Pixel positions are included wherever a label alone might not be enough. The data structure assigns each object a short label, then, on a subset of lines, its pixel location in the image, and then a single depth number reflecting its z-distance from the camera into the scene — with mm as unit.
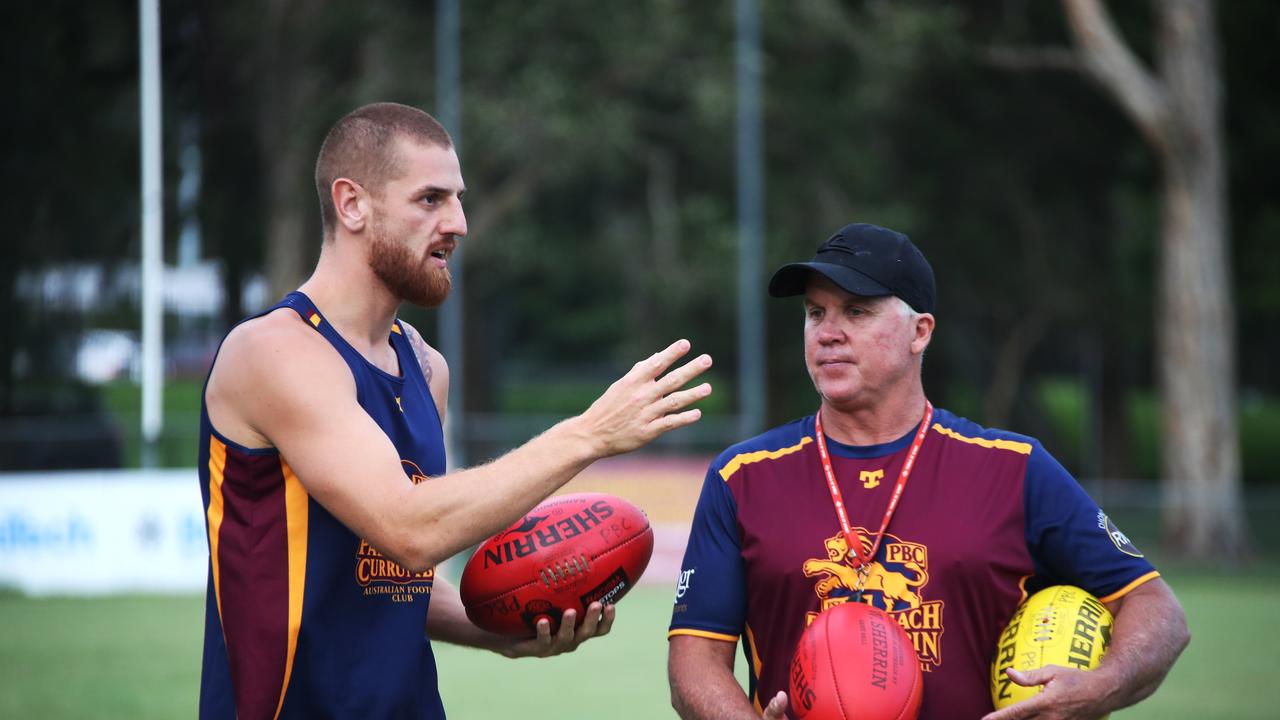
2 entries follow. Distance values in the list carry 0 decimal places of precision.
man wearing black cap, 8031
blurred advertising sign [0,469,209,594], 31812
